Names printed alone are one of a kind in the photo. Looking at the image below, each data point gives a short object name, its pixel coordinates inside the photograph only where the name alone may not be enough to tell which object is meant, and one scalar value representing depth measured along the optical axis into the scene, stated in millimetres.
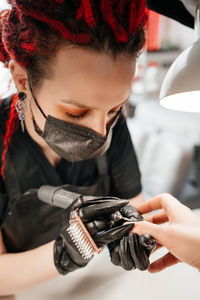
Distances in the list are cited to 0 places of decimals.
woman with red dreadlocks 525
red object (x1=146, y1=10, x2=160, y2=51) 1832
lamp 477
